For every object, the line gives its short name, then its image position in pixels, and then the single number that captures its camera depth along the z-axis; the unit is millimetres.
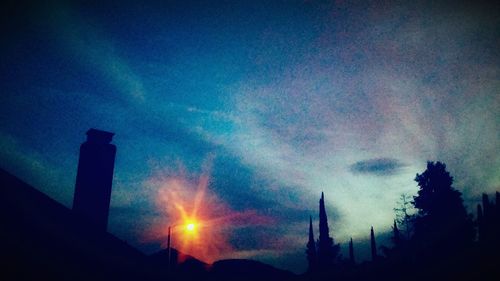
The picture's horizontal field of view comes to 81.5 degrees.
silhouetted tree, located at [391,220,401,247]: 35328
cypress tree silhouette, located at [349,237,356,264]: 51469
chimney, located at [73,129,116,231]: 10594
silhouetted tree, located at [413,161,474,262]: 25344
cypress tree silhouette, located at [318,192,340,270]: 41422
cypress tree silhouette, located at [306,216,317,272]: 45188
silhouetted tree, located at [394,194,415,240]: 39969
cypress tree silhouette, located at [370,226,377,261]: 44781
